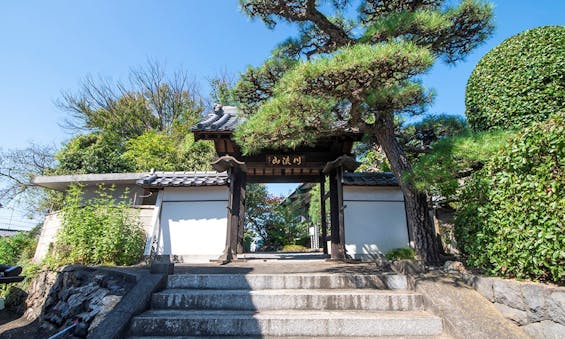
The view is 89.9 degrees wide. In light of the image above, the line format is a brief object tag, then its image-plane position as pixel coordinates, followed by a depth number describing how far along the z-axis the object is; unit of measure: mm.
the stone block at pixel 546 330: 2453
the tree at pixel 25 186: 14820
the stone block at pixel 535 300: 2586
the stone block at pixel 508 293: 2836
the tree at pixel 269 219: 14547
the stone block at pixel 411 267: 4145
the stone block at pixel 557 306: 2406
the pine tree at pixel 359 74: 3898
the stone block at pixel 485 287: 3217
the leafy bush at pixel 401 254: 6031
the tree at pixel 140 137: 12909
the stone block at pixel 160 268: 4258
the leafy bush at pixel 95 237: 5930
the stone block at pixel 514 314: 2790
